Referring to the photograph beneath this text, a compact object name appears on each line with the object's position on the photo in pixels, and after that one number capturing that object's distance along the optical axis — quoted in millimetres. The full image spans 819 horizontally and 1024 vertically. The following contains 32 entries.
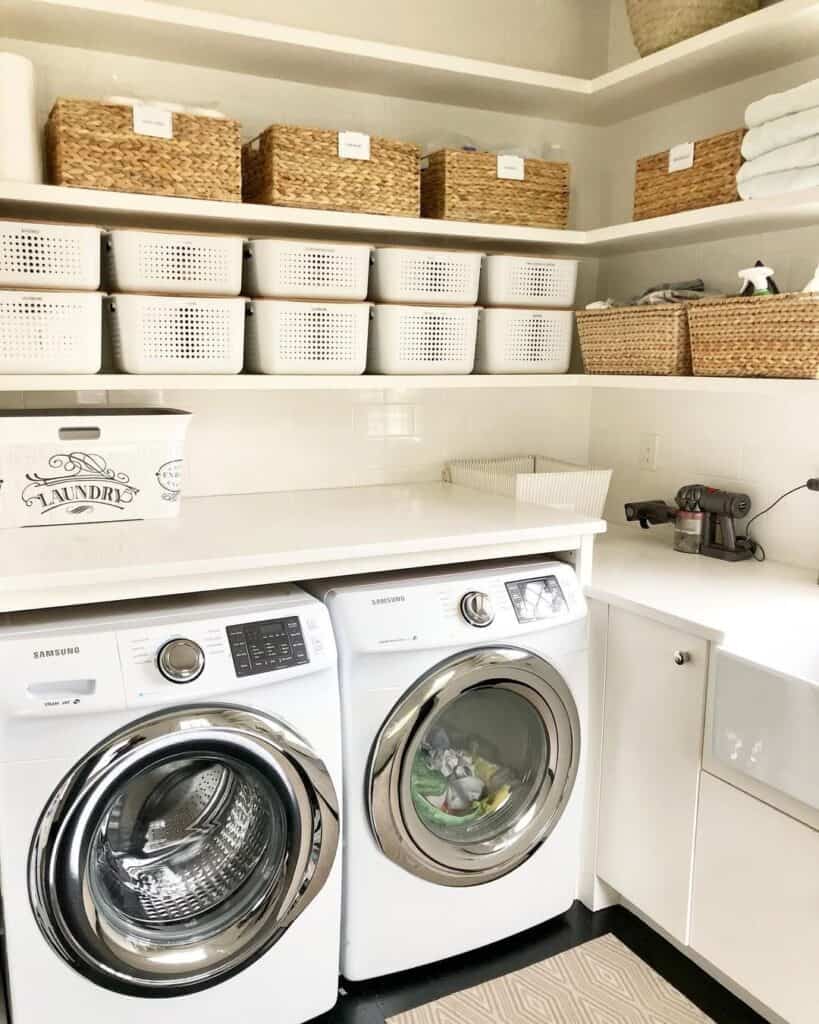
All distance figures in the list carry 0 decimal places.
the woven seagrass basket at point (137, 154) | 1941
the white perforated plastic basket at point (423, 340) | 2355
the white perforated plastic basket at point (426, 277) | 2334
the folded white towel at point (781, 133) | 1894
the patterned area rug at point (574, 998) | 1977
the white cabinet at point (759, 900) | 1722
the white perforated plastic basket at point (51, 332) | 1916
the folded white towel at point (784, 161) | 1902
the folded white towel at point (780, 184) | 1910
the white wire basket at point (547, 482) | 2564
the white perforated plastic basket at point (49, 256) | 1899
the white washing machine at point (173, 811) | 1619
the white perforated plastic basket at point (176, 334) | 2049
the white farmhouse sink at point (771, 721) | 1662
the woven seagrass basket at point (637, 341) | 2297
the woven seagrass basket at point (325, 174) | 2148
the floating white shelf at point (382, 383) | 1969
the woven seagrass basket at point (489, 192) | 2369
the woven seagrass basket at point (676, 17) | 2209
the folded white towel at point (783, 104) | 1882
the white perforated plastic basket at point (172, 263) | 2025
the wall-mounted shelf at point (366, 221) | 1965
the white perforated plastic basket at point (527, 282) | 2486
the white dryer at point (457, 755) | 1929
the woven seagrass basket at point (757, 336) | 1963
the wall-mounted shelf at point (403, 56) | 2002
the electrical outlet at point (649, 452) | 2834
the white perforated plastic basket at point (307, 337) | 2203
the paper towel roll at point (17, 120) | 1877
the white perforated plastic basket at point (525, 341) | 2506
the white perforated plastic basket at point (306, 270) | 2180
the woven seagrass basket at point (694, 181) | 2143
